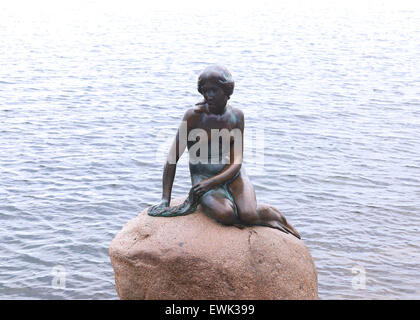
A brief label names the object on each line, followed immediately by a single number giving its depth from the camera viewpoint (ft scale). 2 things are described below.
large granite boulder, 21.25
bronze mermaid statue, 22.41
